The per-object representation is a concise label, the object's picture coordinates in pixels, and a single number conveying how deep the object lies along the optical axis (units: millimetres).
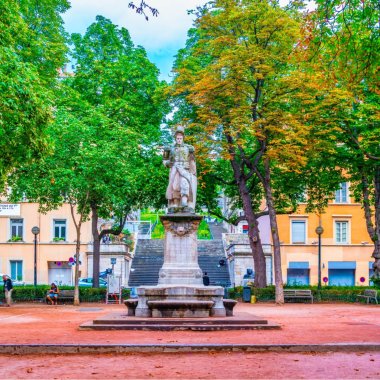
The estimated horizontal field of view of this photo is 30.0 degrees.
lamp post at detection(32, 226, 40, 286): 37662
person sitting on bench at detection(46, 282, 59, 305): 34531
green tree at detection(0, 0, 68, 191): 21500
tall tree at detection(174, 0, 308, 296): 31578
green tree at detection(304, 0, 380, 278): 31672
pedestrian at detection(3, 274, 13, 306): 33375
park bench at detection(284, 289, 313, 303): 34875
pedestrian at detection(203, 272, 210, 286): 37688
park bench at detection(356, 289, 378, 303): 32781
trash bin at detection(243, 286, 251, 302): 34719
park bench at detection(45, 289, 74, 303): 35531
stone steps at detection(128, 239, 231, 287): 47625
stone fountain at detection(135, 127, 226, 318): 18344
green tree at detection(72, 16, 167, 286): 36688
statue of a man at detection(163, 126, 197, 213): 20500
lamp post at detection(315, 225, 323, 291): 37538
